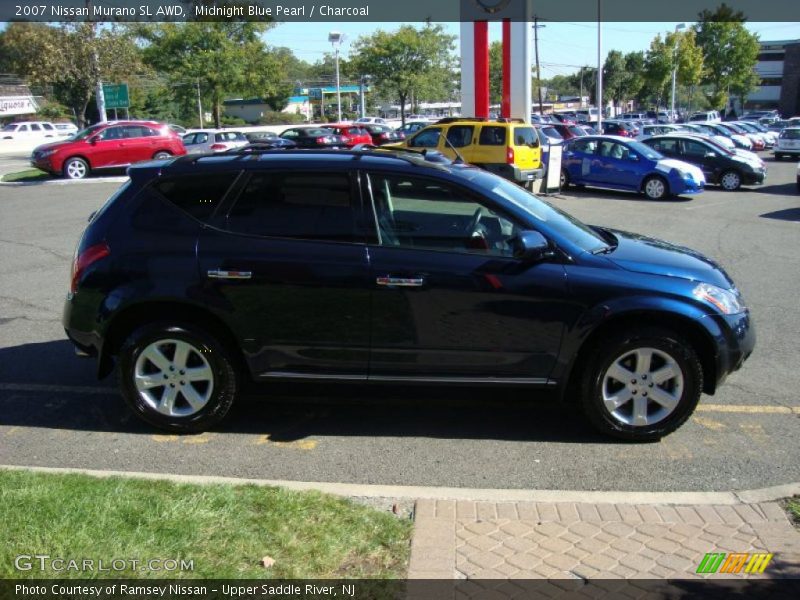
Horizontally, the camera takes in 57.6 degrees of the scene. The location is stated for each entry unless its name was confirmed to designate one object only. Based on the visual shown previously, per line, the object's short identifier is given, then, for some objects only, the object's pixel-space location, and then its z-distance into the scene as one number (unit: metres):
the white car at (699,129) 34.17
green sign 30.28
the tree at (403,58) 46.19
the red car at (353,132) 29.12
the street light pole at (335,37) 42.38
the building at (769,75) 90.62
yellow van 18.38
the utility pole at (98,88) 28.29
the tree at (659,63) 55.06
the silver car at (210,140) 26.65
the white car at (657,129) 34.12
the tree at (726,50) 55.31
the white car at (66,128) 47.59
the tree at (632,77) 76.06
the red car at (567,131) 31.83
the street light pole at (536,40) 61.27
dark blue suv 4.46
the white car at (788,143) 32.06
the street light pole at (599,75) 35.75
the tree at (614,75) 84.44
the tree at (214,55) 36.88
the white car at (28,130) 44.47
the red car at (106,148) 21.91
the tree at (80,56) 27.98
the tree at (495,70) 68.94
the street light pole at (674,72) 54.72
